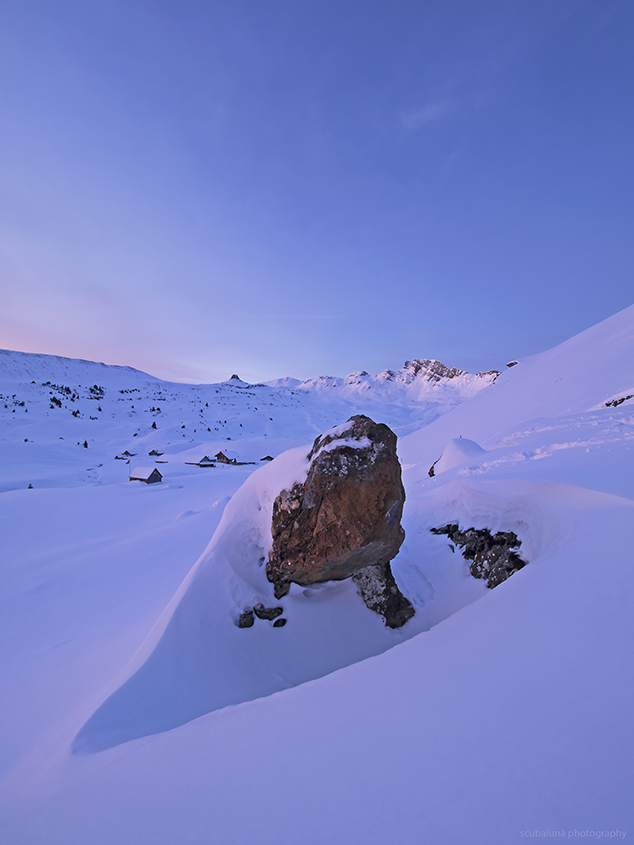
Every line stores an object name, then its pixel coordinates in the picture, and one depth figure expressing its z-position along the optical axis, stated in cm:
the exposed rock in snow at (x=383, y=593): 390
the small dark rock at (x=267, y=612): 357
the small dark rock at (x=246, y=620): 345
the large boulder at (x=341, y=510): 338
